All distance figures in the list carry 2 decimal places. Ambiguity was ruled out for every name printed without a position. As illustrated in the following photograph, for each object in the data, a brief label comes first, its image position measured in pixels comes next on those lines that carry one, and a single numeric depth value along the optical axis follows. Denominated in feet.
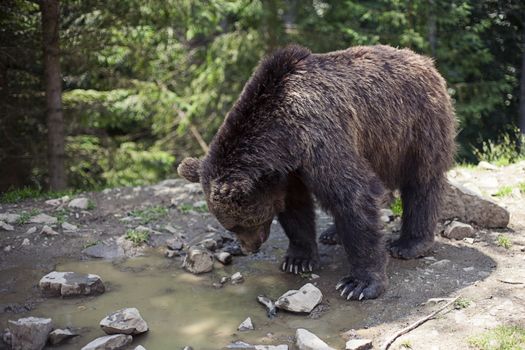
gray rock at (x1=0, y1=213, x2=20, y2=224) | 19.11
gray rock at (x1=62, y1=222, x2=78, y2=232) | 19.08
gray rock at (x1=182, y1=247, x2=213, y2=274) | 16.34
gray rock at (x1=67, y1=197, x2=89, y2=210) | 21.37
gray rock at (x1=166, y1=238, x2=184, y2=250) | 18.12
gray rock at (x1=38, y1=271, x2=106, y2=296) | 14.46
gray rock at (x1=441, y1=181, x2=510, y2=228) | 18.35
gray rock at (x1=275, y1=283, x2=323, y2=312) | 13.57
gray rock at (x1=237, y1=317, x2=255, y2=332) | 12.87
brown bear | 13.93
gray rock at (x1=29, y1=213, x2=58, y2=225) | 19.35
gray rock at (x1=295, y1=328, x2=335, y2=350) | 11.48
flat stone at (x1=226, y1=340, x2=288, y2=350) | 11.53
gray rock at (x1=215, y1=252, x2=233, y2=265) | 17.03
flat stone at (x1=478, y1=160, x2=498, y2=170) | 24.50
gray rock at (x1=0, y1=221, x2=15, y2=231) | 18.43
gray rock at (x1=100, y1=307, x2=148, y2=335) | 12.21
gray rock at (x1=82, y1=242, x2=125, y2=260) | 17.52
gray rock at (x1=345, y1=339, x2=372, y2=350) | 11.59
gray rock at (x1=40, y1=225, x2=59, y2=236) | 18.35
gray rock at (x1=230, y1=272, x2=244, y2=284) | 15.75
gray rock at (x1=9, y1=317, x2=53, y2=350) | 11.82
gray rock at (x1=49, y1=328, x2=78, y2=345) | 12.18
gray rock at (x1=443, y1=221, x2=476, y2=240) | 17.88
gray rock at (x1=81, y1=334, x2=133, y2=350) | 11.55
